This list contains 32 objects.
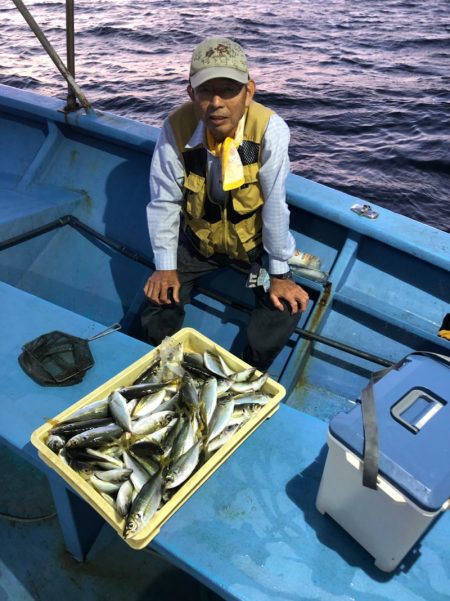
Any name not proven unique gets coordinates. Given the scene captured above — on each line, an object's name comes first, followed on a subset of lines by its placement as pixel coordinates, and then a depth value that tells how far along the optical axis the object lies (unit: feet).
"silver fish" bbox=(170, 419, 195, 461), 6.72
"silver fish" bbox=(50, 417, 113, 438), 6.83
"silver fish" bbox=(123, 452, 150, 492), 6.40
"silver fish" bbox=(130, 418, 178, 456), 6.86
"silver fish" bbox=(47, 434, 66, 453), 6.68
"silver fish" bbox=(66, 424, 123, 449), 6.67
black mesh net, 8.07
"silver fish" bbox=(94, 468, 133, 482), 6.47
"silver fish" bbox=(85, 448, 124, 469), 6.66
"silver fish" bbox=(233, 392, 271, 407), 7.44
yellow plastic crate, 5.94
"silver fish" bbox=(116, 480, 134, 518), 6.00
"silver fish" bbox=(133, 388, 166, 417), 7.39
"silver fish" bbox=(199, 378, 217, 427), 7.24
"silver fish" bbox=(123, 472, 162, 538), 5.78
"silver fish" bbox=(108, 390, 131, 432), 7.04
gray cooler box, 4.99
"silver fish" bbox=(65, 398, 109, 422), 7.12
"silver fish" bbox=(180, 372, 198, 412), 7.42
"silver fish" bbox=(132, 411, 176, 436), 7.09
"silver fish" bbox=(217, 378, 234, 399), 7.73
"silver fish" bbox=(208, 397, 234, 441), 6.94
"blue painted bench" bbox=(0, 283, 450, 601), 5.85
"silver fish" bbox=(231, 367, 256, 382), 8.03
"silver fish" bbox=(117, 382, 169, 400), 7.52
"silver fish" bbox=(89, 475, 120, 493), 6.33
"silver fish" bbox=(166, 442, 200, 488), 6.25
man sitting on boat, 8.46
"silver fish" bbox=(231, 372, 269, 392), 7.82
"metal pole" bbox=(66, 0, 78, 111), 12.05
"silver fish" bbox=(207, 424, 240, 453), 6.76
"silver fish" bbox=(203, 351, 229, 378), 8.14
